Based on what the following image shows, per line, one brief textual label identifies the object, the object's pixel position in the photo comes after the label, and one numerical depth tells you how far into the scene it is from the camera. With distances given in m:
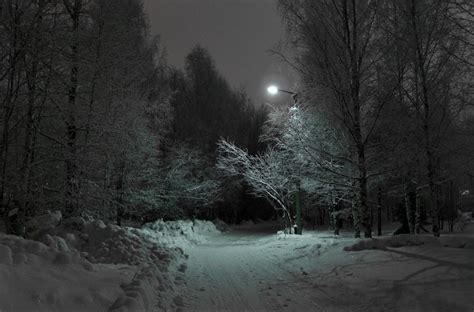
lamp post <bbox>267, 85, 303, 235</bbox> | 17.62
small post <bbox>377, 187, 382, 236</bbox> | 22.80
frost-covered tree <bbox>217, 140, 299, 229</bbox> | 21.25
